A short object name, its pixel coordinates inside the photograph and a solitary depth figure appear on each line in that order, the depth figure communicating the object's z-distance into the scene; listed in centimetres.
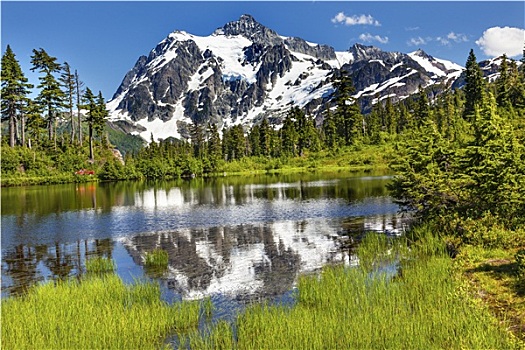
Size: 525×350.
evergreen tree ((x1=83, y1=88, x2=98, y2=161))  9375
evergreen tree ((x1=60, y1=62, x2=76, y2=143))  9088
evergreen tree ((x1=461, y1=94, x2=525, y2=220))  1797
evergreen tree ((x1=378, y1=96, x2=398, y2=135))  12234
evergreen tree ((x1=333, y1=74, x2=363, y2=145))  9231
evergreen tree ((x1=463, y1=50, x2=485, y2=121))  8925
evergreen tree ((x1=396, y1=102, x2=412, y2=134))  12610
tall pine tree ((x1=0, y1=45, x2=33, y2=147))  7931
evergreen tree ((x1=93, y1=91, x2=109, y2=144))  9588
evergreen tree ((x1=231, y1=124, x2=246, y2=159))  14112
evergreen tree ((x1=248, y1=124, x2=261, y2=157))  14500
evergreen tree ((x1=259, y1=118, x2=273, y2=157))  13466
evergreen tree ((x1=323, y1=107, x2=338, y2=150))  11557
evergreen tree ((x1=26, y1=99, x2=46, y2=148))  8400
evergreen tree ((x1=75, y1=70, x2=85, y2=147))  9344
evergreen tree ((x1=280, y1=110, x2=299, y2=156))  11906
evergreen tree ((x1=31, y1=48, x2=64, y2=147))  8606
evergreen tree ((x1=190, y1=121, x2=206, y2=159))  15034
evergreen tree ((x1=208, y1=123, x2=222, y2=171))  14371
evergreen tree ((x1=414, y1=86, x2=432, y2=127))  10138
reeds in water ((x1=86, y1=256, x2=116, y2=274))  1998
